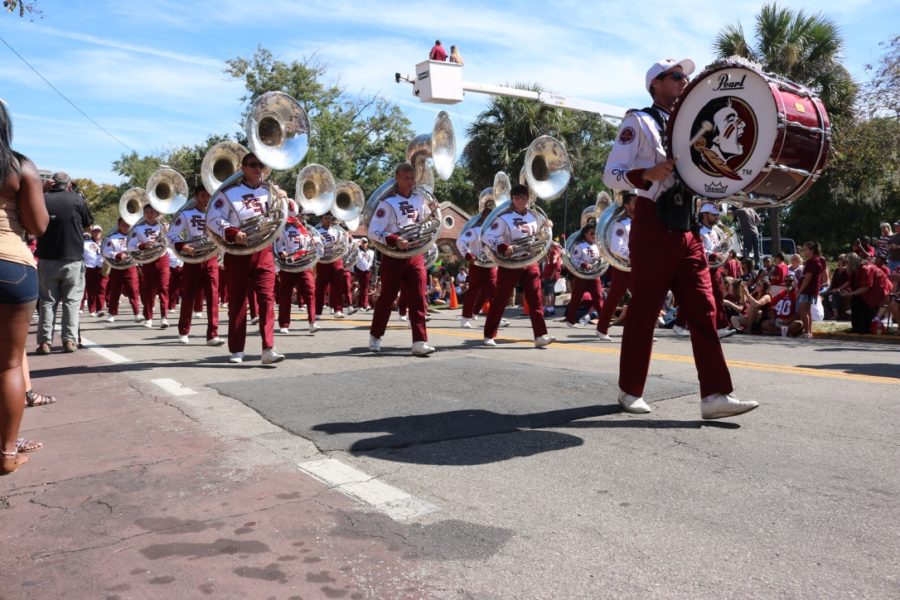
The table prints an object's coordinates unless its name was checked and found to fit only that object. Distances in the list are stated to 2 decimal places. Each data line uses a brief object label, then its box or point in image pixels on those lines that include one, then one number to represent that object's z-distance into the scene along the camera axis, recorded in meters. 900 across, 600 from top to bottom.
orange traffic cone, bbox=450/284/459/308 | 25.39
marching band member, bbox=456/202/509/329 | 14.80
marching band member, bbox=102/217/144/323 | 15.92
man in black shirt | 9.43
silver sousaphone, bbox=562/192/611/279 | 13.52
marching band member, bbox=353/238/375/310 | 21.73
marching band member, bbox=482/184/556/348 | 10.30
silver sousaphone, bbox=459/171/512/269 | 17.62
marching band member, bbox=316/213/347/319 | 16.72
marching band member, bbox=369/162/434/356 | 9.13
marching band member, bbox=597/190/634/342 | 11.50
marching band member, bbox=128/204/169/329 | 14.09
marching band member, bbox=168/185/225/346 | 10.93
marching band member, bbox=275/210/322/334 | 12.99
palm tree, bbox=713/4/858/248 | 24.56
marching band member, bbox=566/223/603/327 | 13.57
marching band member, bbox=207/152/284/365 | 8.17
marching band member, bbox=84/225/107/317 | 18.23
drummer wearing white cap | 4.95
